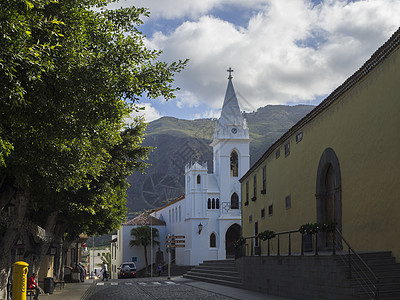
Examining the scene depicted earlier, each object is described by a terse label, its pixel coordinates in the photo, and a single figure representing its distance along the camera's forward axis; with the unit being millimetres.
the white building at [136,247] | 81750
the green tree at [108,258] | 111888
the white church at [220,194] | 69631
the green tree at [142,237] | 80562
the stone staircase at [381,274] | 13025
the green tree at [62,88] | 8867
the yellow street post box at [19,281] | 13066
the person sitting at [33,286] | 19797
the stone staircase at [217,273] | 27562
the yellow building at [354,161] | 14508
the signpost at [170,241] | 39969
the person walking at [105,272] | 45262
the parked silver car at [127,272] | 53969
